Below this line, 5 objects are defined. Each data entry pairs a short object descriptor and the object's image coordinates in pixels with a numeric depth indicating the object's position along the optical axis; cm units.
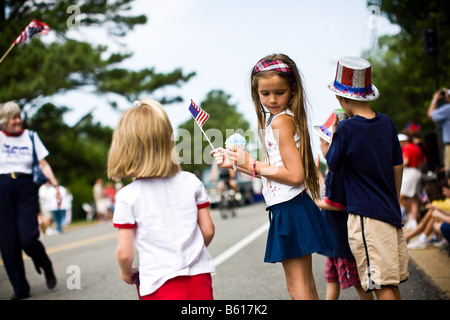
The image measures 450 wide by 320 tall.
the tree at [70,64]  1961
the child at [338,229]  350
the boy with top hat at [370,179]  279
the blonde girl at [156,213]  237
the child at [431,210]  574
